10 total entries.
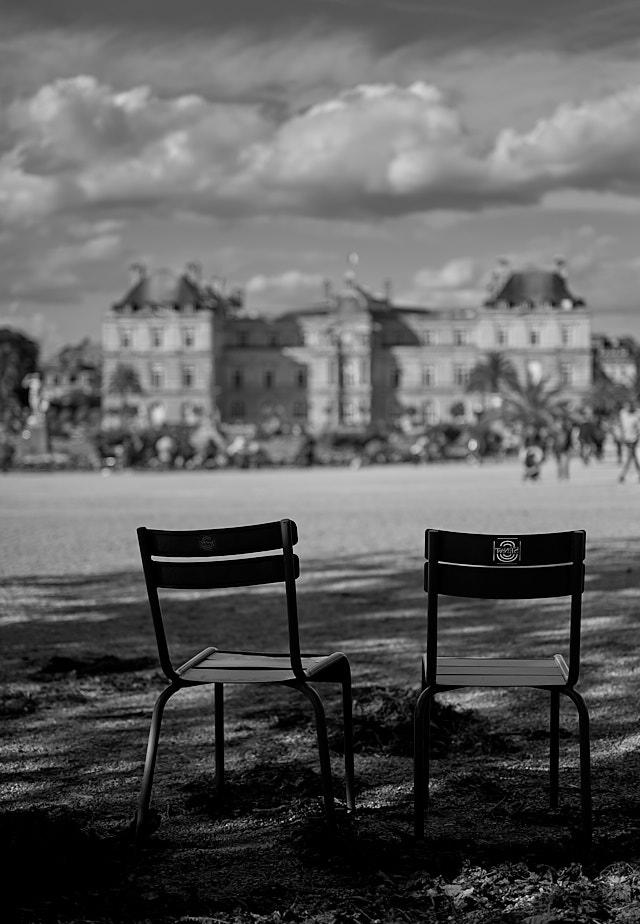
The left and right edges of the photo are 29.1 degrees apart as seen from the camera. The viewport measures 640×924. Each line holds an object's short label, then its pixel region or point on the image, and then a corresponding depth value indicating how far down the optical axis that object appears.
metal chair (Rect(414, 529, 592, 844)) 3.42
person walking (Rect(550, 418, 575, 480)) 25.06
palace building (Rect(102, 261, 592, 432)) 88.44
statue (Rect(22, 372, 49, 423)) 47.70
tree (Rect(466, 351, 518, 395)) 81.75
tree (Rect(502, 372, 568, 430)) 34.84
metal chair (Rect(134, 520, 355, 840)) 3.52
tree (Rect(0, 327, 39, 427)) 93.50
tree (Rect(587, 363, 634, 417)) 54.92
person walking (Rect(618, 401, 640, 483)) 22.22
